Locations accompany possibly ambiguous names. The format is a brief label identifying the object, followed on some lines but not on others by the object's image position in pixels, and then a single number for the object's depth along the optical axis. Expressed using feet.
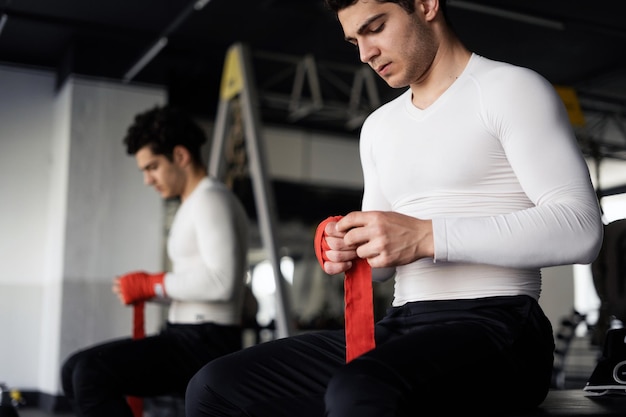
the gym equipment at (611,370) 4.75
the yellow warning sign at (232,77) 16.62
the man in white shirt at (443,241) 3.72
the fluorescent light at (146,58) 21.59
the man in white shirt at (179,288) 7.55
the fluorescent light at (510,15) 19.67
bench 3.81
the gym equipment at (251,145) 14.67
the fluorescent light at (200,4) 18.79
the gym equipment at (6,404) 8.97
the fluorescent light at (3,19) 19.89
